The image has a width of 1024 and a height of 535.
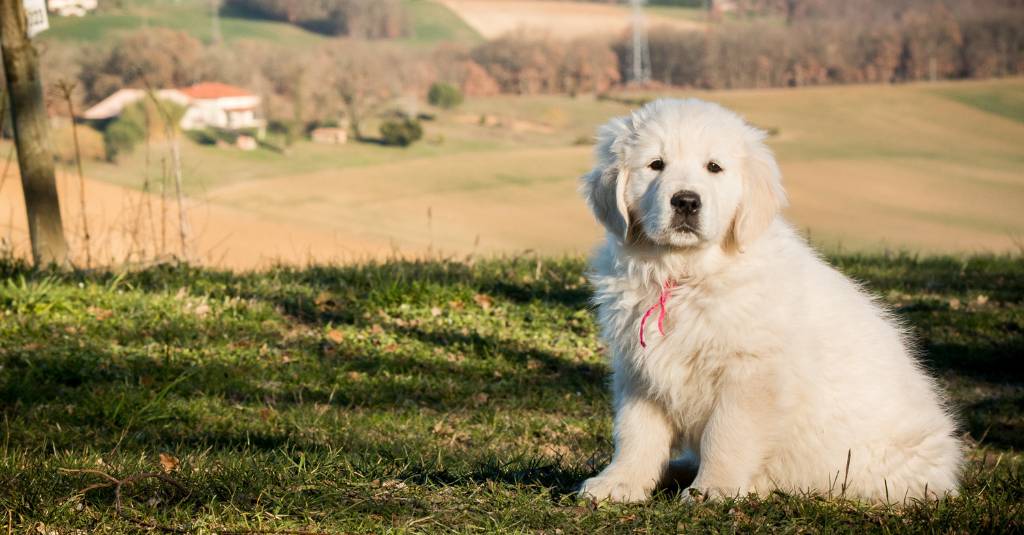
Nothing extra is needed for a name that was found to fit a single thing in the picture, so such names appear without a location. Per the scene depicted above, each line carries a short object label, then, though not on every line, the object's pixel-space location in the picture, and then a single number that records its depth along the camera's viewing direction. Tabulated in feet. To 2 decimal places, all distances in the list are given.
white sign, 30.42
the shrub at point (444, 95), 150.41
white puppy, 13.03
